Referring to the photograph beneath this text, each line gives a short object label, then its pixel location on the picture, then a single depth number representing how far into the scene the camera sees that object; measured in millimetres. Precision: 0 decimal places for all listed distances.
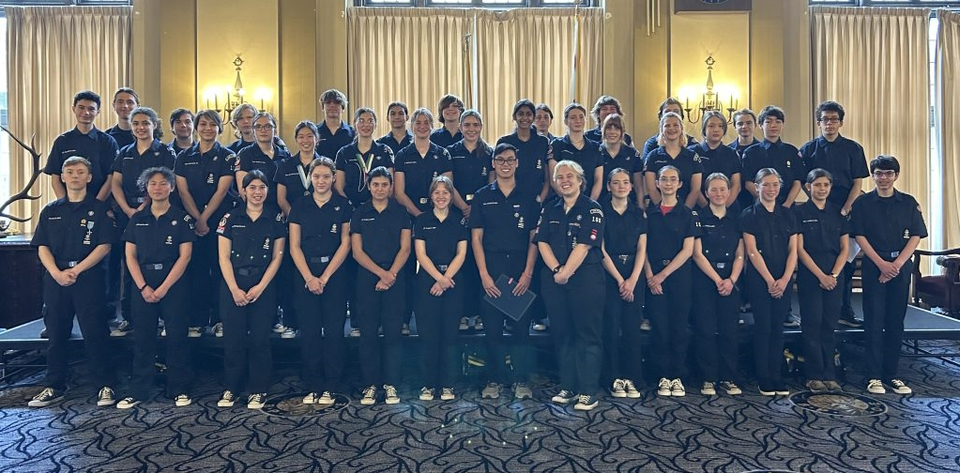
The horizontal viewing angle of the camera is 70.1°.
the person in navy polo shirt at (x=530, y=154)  4684
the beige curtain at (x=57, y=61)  7977
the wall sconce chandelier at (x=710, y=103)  7555
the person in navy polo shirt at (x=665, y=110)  5098
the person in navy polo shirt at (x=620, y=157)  4648
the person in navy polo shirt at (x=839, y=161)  4840
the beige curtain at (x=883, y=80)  8141
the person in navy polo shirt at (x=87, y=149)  4566
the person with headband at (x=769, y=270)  4320
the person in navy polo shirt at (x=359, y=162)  4684
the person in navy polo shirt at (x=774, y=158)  4957
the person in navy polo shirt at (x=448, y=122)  5004
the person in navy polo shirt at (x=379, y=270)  4168
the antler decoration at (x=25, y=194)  6079
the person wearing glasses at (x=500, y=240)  4262
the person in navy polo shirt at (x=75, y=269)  4215
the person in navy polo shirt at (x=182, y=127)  4695
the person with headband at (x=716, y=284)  4316
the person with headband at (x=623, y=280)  4238
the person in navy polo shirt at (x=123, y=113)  4762
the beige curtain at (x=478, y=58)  8023
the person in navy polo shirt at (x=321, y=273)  4176
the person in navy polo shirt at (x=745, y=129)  5156
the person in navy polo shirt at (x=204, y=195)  4551
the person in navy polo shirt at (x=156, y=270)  4121
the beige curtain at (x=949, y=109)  8281
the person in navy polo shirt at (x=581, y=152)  4617
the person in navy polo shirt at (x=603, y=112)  4953
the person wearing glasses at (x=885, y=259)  4435
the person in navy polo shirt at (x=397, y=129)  4887
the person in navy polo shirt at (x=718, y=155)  4840
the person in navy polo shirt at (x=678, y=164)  4660
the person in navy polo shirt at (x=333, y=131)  4961
